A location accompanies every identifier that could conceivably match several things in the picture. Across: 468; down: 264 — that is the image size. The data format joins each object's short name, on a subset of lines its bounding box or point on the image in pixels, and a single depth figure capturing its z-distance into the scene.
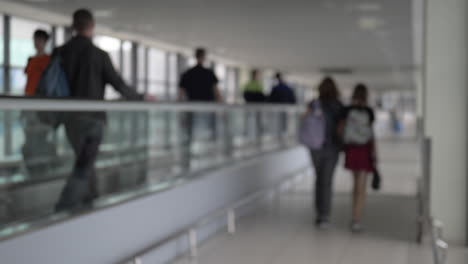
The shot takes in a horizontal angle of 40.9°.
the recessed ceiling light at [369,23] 12.91
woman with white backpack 6.81
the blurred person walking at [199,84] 8.02
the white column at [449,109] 5.99
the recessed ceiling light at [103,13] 6.83
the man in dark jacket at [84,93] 4.28
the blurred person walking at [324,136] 7.12
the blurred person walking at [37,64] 4.52
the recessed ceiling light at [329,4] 10.72
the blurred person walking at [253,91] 11.91
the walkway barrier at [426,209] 5.32
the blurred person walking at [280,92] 12.50
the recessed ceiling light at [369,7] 11.08
